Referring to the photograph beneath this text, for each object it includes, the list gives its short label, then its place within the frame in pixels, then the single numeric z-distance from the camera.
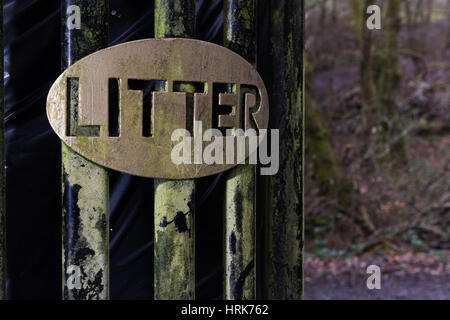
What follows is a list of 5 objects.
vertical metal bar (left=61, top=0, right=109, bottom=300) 0.91
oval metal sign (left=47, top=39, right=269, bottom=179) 0.90
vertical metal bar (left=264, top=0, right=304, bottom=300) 1.02
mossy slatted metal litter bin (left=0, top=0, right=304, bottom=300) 0.92
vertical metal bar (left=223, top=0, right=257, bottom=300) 0.97
